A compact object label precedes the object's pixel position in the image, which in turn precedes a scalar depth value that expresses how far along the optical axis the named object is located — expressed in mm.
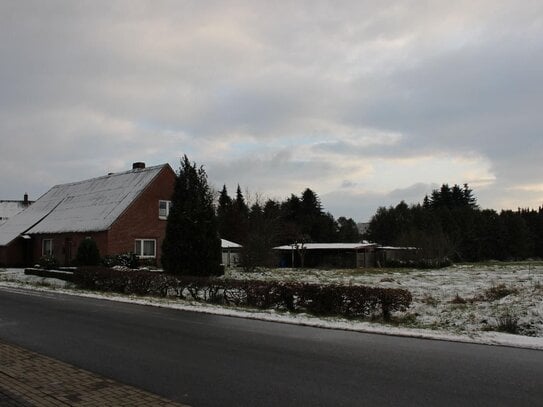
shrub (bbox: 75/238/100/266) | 32625
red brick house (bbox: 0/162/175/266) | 38156
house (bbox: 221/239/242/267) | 59238
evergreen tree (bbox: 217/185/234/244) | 75506
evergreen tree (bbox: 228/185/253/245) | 73594
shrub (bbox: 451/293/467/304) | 15844
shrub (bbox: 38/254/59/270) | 34141
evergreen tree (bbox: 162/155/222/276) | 26000
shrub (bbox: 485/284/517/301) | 15883
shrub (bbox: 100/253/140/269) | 33406
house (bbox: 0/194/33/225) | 65306
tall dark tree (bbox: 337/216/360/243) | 93056
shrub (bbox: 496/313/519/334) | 11985
